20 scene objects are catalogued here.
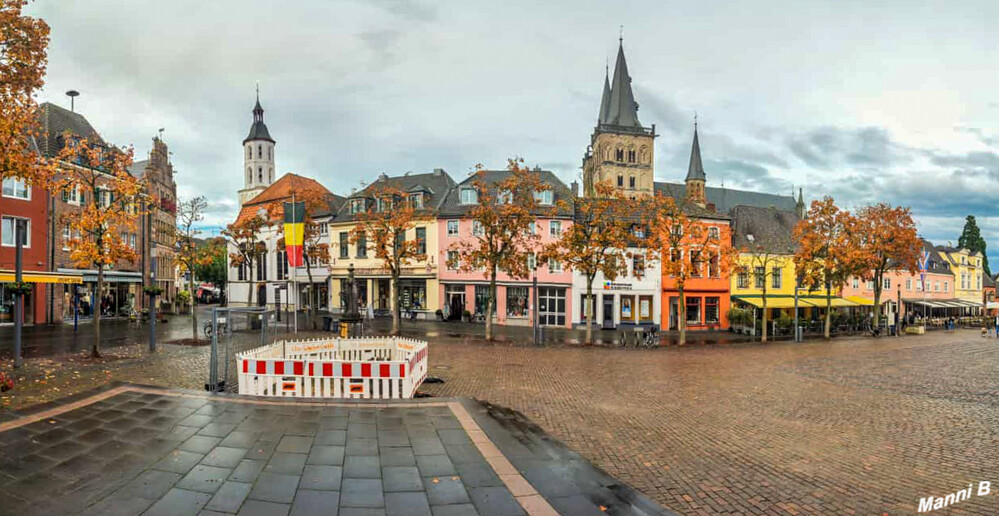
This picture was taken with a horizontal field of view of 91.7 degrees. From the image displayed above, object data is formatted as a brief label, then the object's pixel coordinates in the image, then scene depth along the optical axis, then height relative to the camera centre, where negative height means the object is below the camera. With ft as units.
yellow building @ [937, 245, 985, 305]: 183.32 -3.49
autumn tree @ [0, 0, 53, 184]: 30.30 +12.41
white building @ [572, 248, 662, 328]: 115.44 -8.49
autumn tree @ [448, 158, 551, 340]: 82.23 +7.38
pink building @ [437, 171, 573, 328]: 116.06 -5.00
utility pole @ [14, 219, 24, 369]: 42.98 -3.45
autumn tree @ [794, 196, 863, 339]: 104.17 +3.74
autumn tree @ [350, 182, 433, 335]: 88.17 +6.54
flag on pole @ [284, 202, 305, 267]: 47.44 +3.79
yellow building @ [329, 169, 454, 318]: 125.49 +1.47
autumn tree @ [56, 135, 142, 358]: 49.83 +5.35
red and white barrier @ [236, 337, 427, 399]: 31.14 -7.37
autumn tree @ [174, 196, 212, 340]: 83.97 +5.23
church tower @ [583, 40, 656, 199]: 252.62 +63.23
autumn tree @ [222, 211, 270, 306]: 100.38 +6.83
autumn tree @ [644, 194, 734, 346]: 86.00 +4.09
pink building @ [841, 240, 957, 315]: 148.66 -8.48
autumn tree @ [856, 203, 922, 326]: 108.88 +6.56
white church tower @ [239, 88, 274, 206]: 294.25 +63.67
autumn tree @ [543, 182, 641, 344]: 80.02 +3.98
